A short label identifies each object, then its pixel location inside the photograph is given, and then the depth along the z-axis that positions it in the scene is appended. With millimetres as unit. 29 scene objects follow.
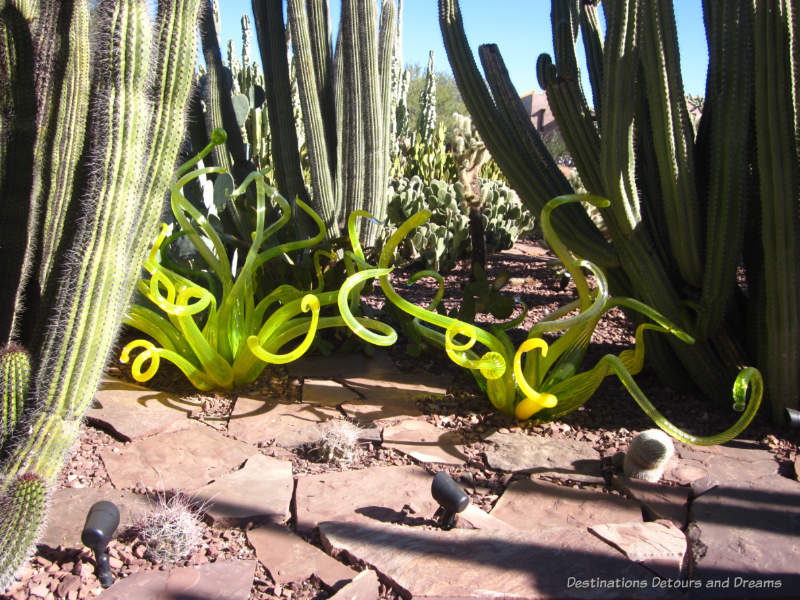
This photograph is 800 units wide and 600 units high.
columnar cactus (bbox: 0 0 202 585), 1652
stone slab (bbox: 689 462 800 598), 1747
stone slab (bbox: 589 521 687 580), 1755
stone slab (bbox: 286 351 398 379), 3143
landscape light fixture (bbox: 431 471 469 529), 1822
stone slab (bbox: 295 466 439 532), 1976
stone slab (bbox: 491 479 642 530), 2004
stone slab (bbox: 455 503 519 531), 1911
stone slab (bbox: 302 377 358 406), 2836
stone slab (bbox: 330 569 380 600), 1604
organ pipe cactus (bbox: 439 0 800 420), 2377
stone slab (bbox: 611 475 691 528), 2053
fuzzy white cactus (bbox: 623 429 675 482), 2143
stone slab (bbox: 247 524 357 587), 1697
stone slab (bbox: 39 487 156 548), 1787
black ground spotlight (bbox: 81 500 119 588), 1571
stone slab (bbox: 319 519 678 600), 1637
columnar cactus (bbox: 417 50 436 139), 14531
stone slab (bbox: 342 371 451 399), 2953
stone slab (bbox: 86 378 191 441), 2479
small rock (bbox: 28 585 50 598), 1574
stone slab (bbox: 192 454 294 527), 1939
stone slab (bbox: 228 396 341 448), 2488
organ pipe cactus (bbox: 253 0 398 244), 3525
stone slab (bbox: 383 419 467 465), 2375
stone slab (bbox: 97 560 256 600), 1584
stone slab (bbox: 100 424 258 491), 2146
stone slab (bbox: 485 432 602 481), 2295
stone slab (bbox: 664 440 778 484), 2271
